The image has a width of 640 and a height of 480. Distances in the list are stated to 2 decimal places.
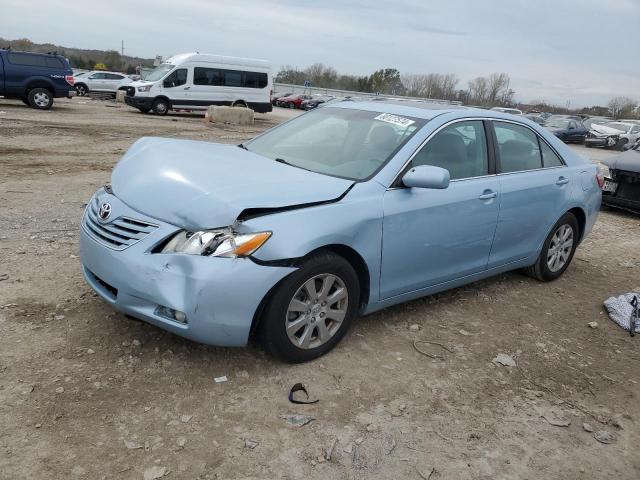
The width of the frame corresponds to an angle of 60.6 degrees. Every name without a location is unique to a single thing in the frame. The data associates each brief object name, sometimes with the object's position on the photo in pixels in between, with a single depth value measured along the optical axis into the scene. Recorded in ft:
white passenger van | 76.07
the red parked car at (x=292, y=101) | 150.41
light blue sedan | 9.75
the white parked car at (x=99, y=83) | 104.27
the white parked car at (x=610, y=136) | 90.33
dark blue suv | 61.87
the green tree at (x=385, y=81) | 299.38
